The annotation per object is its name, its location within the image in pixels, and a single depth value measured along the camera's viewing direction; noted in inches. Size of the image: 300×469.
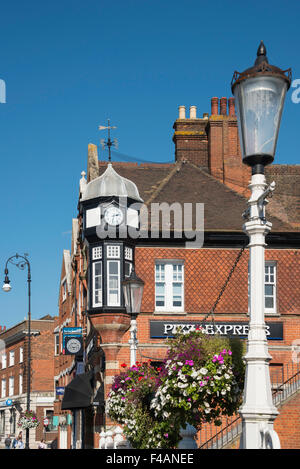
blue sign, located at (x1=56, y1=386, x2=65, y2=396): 1711.9
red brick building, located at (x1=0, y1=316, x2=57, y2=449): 2444.6
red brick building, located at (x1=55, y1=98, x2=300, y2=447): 1142.3
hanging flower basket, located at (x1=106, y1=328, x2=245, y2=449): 423.8
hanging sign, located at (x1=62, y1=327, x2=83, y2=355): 1448.1
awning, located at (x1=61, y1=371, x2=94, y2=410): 1309.7
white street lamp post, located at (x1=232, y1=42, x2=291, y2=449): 323.3
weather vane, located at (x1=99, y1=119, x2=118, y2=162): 1006.6
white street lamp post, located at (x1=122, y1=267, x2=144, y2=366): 654.5
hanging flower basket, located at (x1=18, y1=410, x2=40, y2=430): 1499.8
